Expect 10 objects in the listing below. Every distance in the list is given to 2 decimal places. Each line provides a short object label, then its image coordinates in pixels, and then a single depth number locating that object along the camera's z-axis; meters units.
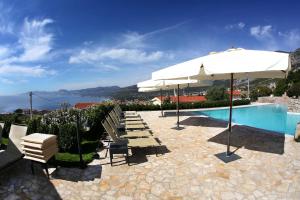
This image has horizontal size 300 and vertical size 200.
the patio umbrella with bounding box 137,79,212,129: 10.37
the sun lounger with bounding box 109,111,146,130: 8.62
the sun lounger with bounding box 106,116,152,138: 7.07
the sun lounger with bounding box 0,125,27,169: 4.98
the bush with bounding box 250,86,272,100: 41.47
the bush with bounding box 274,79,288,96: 38.67
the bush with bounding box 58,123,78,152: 6.31
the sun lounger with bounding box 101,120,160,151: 6.01
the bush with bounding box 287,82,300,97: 28.50
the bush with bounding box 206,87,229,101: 36.78
